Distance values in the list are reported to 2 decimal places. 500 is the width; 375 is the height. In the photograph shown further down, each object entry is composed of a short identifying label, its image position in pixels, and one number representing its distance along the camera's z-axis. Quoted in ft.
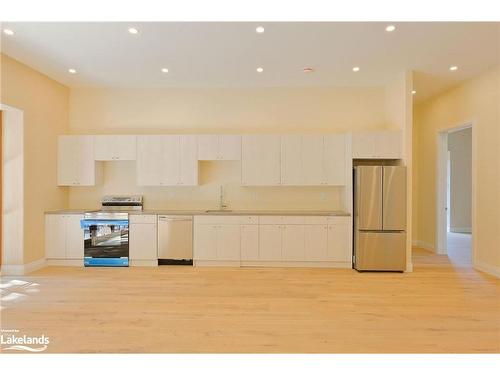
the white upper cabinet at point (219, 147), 16.79
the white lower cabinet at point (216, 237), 16.15
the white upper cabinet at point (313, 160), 16.46
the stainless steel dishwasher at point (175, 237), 16.21
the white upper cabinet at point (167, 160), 16.88
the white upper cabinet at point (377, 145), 15.66
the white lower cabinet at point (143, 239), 16.24
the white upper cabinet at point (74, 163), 17.06
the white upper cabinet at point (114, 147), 16.93
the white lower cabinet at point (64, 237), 16.26
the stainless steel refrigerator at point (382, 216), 14.99
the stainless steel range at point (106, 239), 16.16
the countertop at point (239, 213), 16.02
